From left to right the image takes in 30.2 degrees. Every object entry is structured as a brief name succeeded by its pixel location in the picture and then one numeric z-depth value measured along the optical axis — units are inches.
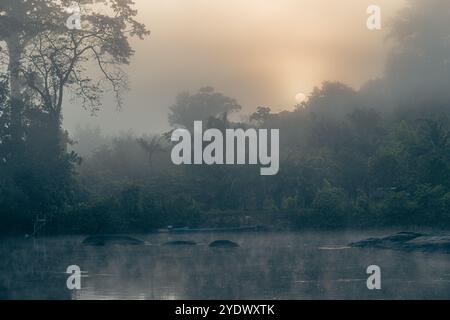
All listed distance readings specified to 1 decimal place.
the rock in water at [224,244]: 1637.6
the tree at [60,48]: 2150.6
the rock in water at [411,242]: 1469.0
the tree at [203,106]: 3848.4
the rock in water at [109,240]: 1740.9
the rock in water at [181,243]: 1702.8
